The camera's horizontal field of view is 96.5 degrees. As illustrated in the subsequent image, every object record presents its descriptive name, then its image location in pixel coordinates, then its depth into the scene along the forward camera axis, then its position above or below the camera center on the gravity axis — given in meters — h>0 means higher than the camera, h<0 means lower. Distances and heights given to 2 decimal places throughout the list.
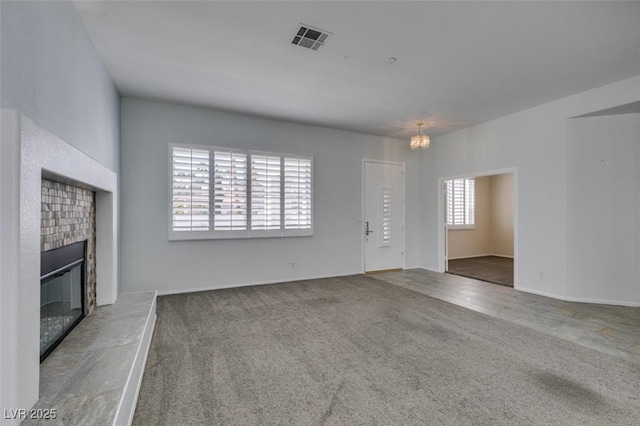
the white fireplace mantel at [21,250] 1.33 -0.19
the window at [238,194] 4.56 +0.33
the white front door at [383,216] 6.21 -0.08
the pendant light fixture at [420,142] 5.00 +1.24
